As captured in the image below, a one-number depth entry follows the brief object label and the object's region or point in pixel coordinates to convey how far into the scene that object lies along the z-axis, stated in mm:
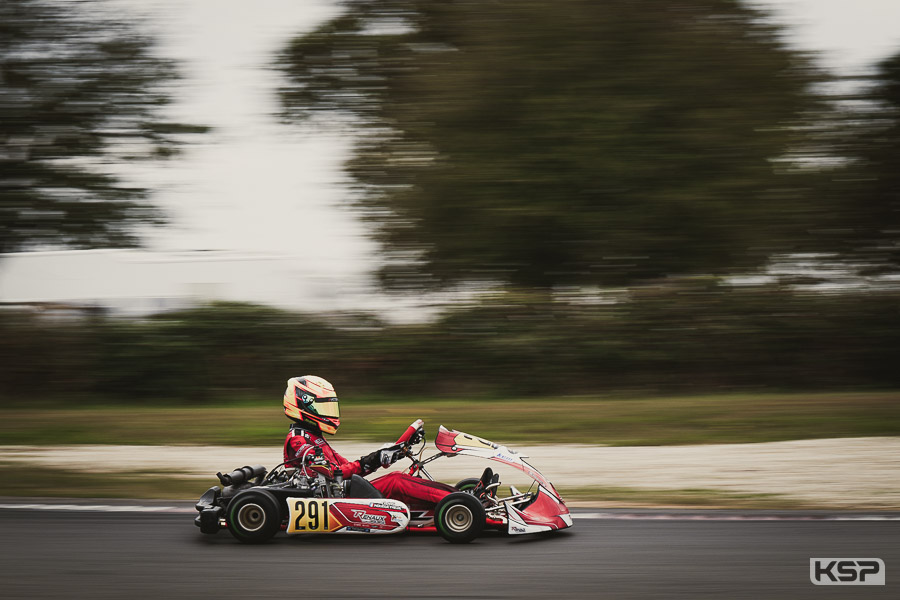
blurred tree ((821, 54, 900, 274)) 16203
